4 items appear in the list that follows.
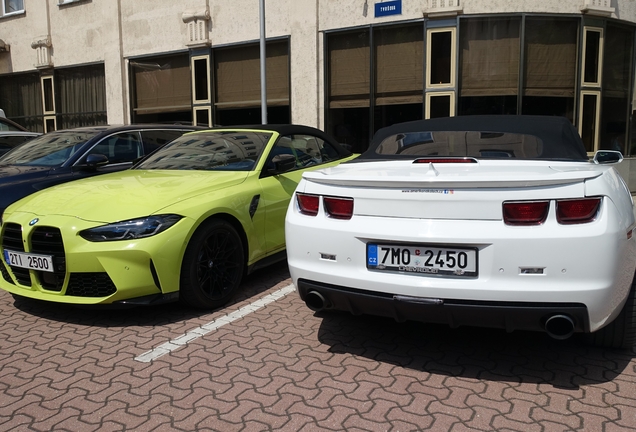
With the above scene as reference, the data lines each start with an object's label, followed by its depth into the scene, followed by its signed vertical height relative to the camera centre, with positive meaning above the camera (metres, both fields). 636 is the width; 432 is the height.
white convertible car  2.96 -0.67
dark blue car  6.20 -0.36
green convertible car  4.16 -0.82
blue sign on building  11.50 +2.23
